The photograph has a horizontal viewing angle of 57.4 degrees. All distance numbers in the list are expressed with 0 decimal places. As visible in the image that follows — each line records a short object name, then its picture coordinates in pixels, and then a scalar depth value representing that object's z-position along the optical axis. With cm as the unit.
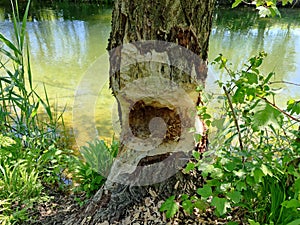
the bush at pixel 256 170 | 79
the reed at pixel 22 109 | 149
